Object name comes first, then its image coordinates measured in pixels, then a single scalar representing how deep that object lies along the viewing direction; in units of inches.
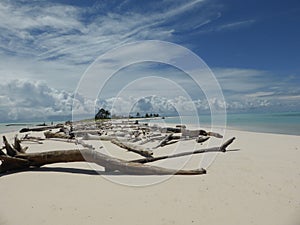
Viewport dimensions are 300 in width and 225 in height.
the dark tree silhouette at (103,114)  2923.2
